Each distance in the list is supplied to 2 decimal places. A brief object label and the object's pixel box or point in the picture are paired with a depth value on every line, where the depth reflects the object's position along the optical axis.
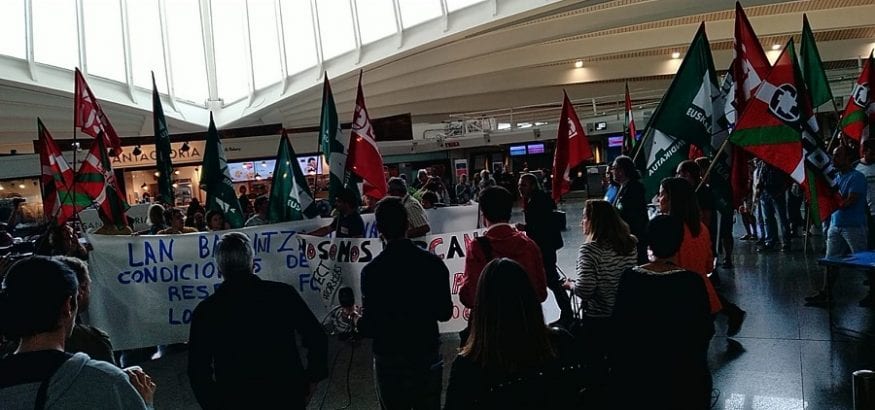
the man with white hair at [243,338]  2.81
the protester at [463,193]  20.11
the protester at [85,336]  2.69
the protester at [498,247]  3.71
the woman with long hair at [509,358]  2.25
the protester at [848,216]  6.14
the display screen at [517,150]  28.02
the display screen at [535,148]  27.64
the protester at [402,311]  3.12
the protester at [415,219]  6.11
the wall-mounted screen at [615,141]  26.89
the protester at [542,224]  6.54
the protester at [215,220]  7.73
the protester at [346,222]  6.14
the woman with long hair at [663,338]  2.78
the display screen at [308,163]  25.66
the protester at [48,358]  1.62
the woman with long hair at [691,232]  4.16
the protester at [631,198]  6.34
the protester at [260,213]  8.28
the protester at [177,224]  7.00
